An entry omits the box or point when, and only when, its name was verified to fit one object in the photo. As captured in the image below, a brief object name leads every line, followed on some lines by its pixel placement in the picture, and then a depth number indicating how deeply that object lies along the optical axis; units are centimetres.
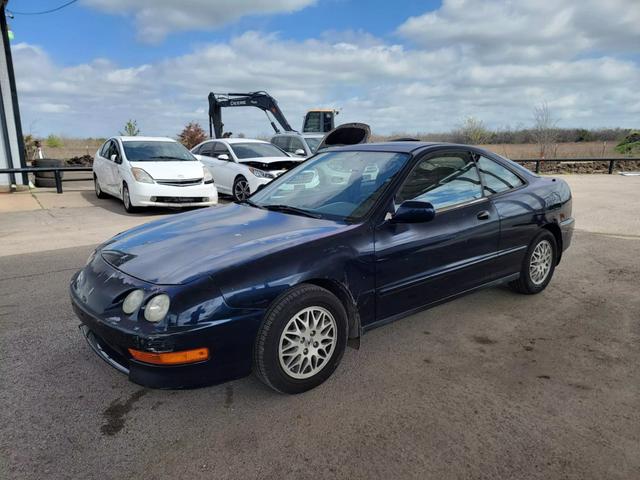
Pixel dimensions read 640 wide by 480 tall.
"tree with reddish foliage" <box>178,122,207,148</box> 3369
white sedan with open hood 1096
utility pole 1320
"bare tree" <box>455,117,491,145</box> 3541
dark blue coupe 257
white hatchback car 953
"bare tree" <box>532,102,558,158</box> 3092
